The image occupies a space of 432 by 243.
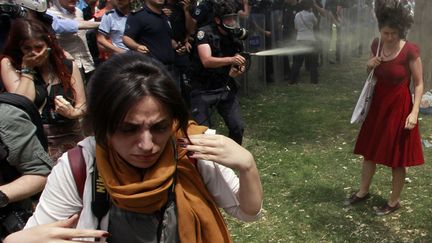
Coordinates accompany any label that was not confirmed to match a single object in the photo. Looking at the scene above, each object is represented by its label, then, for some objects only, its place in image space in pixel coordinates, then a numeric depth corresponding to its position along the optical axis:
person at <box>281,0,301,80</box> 10.43
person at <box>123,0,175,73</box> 5.30
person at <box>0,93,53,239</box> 2.01
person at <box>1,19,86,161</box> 2.93
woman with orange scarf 1.47
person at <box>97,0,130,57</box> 5.85
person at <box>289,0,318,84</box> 10.20
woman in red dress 3.88
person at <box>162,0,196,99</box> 6.04
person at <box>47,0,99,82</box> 5.50
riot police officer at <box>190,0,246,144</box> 4.66
